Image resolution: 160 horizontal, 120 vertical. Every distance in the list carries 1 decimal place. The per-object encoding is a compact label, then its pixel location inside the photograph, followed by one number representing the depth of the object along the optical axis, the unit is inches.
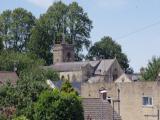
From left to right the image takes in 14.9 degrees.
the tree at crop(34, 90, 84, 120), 1421.0
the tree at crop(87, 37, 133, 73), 5226.4
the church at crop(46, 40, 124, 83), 4653.1
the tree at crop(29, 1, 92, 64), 4960.6
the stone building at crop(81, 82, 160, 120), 2071.9
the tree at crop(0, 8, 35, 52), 4938.5
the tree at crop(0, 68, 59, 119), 1605.6
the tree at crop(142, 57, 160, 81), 3575.3
